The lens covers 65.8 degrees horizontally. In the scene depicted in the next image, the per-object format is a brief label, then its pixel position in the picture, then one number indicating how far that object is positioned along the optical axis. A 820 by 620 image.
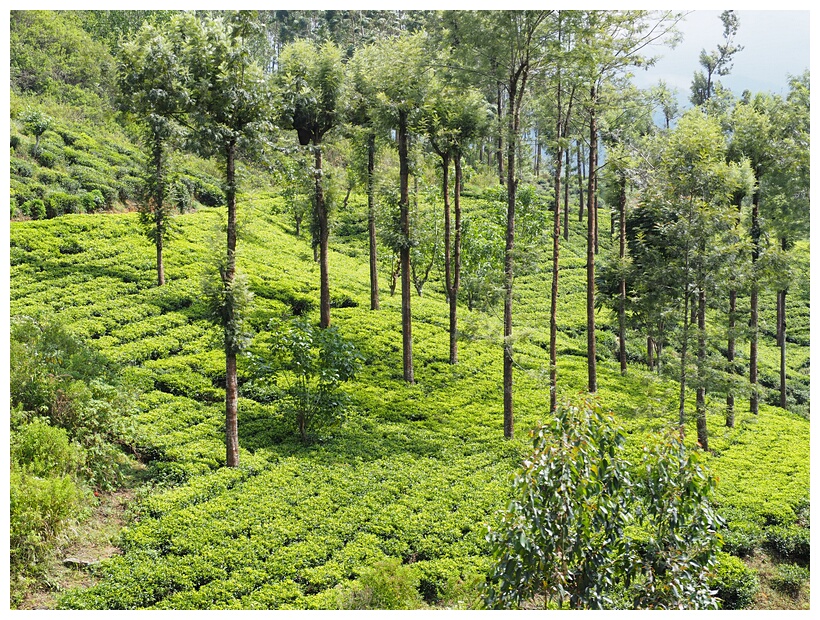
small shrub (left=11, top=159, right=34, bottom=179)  32.88
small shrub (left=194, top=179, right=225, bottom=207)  42.81
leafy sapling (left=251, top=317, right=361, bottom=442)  17.00
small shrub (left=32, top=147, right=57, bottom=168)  35.72
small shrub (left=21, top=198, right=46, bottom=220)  30.73
